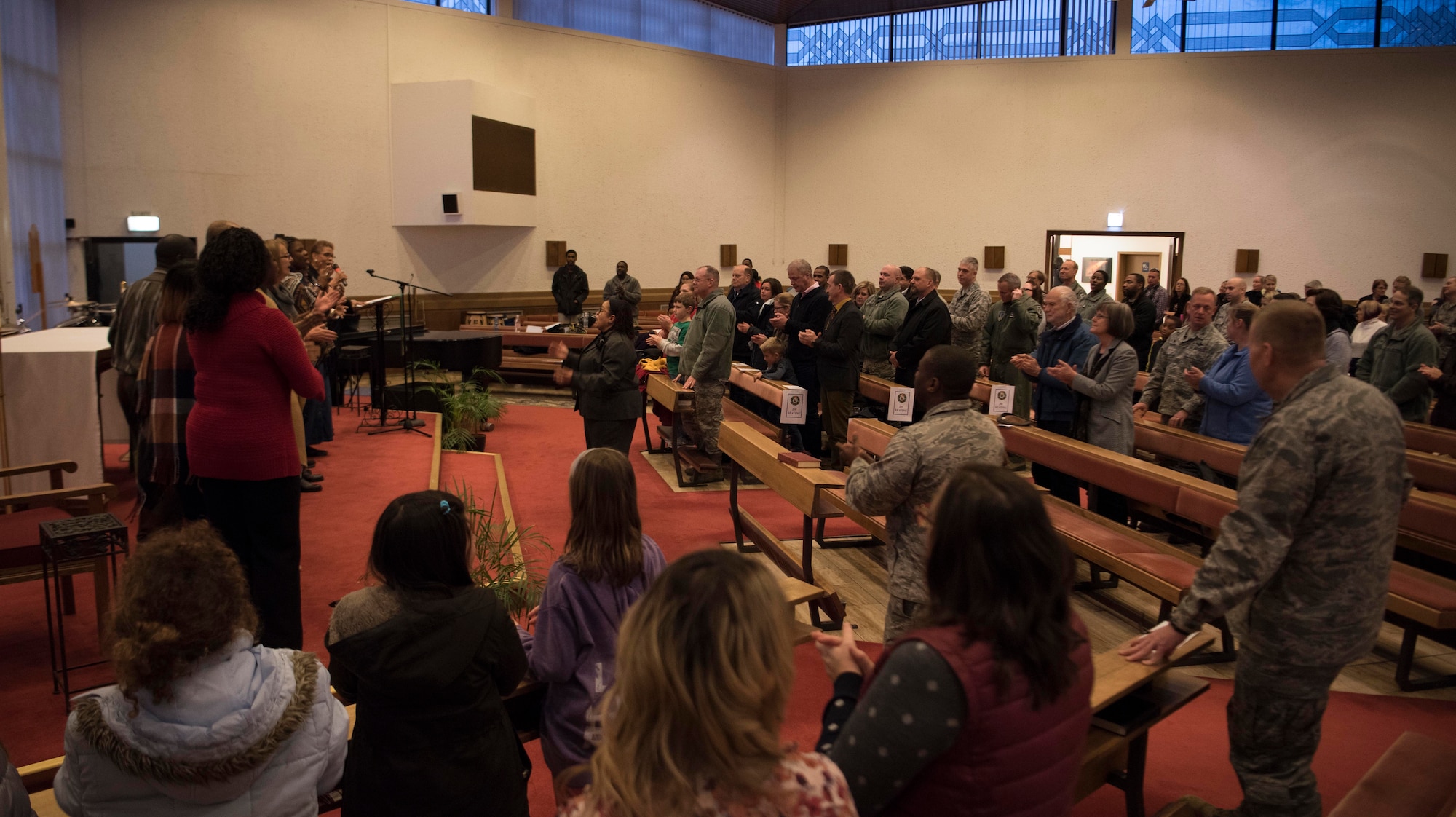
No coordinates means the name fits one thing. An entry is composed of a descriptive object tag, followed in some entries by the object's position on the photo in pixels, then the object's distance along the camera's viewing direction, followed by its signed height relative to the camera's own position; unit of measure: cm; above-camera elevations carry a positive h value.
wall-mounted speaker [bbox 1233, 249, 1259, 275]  1595 +58
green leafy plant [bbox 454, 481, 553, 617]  419 -126
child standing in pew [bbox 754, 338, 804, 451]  835 -63
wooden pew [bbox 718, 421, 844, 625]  499 -105
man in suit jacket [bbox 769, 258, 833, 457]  829 -24
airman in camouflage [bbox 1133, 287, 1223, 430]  630 -40
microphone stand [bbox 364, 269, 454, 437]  828 -84
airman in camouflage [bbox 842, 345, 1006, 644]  316 -53
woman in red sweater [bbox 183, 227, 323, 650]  339 -36
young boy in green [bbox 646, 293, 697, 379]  860 -35
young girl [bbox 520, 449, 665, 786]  251 -80
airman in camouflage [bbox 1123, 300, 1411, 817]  244 -64
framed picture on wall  1675 +53
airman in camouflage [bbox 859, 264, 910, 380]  893 -22
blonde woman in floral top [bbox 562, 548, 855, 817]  128 -54
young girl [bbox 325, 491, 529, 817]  207 -79
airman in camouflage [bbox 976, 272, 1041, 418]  892 -33
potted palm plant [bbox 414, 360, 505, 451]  841 -107
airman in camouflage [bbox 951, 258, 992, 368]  923 -15
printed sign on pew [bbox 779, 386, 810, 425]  679 -77
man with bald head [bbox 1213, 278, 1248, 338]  822 +6
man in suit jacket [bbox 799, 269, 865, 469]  779 -47
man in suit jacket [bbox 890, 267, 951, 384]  786 -24
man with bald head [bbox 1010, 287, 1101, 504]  620 -41
